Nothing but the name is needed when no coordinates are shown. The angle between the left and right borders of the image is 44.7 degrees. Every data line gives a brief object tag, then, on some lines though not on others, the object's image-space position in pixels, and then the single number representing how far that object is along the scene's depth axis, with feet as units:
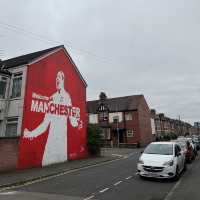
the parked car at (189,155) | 60.06
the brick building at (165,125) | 209.27
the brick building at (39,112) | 52.21
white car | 35.01
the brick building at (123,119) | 145.07
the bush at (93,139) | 76.33
